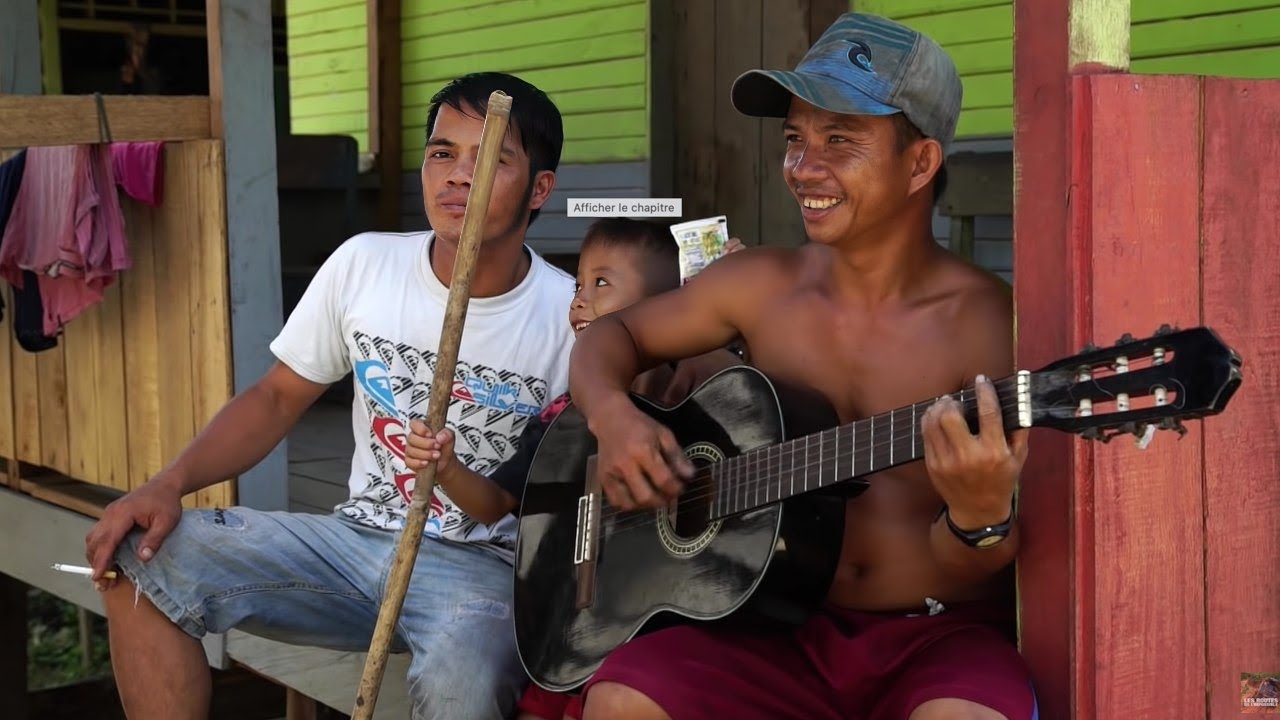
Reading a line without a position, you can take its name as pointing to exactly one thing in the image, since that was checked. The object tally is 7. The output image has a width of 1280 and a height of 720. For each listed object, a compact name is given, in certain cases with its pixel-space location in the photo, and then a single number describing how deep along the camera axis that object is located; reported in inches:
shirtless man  85.7
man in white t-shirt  109.0
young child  112.4
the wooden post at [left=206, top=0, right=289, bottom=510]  150.5
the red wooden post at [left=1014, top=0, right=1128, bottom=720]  79.8
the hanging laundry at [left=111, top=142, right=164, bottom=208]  157.9
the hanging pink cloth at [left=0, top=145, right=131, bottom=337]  161.3
